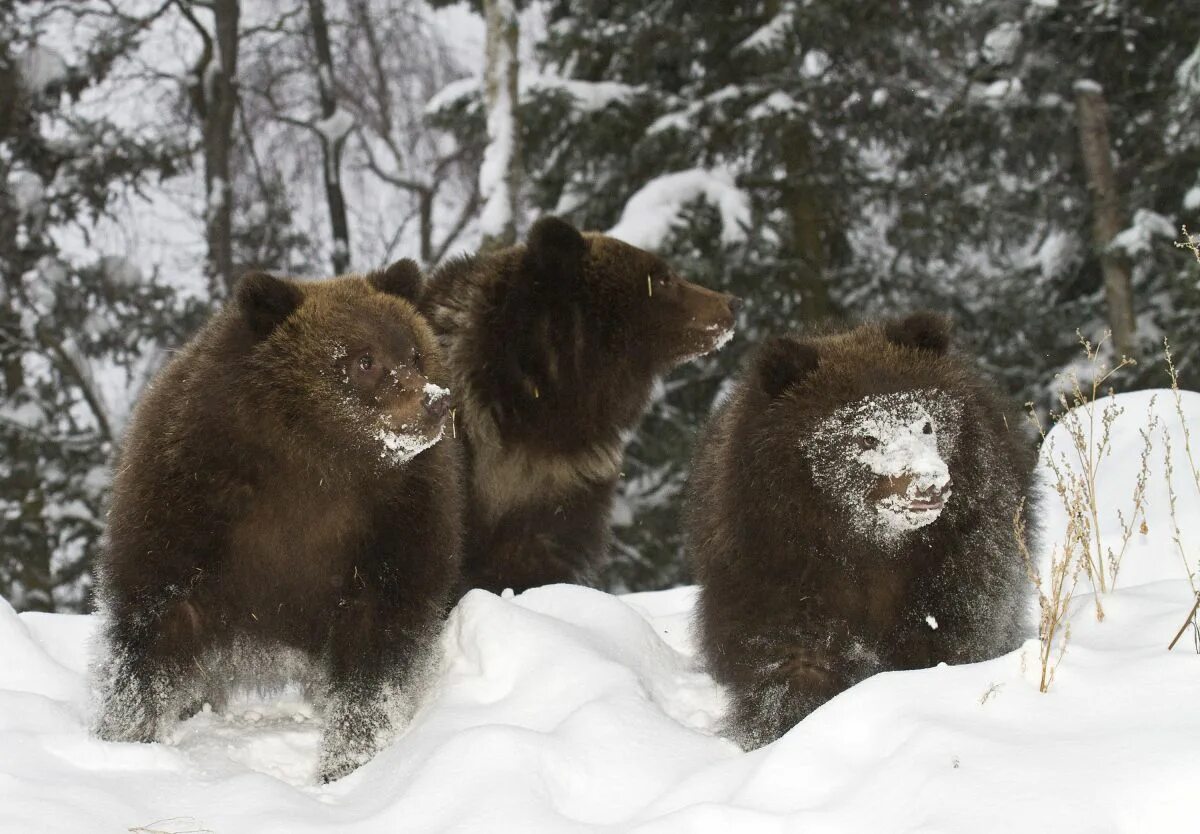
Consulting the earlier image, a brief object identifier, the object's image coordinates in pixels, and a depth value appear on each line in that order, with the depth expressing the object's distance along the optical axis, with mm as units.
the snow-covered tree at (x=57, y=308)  29219
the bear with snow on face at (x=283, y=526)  8562
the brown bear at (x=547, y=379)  12430
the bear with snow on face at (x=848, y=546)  8812
